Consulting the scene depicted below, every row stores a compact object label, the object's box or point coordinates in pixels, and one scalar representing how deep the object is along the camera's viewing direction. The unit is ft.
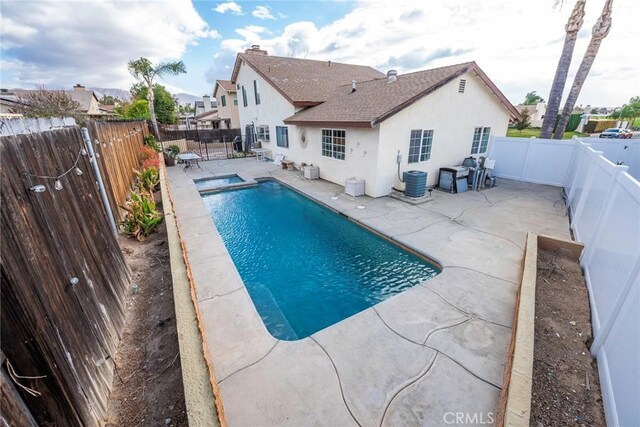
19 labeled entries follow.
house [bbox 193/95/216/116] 173.27
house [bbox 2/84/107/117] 124.98
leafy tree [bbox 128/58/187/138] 73.26
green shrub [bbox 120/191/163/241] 18.99
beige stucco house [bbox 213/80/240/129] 95.71
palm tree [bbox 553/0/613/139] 36.04
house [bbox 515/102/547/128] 162.85
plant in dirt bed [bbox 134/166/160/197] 29.19
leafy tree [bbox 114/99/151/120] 100.77
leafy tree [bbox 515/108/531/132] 114.17
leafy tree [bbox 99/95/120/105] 198.49
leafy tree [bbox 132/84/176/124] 105.10
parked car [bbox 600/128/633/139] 81.77
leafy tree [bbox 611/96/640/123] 146.66
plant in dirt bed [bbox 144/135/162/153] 52.27
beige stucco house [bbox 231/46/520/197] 30.99
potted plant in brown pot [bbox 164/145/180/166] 53.18
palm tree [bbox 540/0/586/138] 36.14
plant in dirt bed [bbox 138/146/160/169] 35.45
